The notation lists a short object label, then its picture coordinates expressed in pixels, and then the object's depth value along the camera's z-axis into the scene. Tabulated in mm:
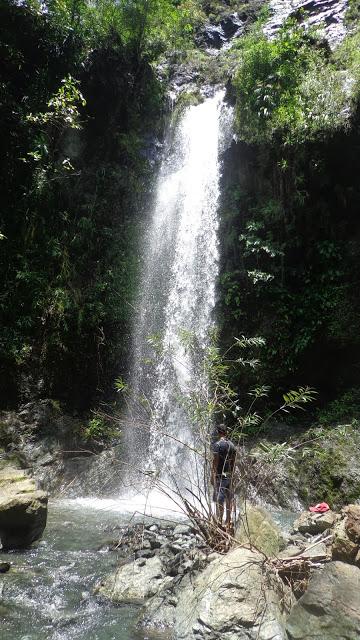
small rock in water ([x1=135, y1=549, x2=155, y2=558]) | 4823
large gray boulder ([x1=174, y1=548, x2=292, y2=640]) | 3080
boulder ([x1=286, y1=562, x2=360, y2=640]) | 2852
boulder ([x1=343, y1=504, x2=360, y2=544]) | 3461
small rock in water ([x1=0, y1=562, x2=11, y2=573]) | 4609
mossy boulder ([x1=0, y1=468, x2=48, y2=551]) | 5285
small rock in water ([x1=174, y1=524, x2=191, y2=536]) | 5445
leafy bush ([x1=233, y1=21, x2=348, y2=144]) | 9477
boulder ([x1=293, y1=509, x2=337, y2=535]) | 5355
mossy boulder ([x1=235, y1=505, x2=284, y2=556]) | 4074
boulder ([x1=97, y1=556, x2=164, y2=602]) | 4137
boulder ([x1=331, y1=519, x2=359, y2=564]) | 3441
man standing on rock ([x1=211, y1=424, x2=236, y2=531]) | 4238
